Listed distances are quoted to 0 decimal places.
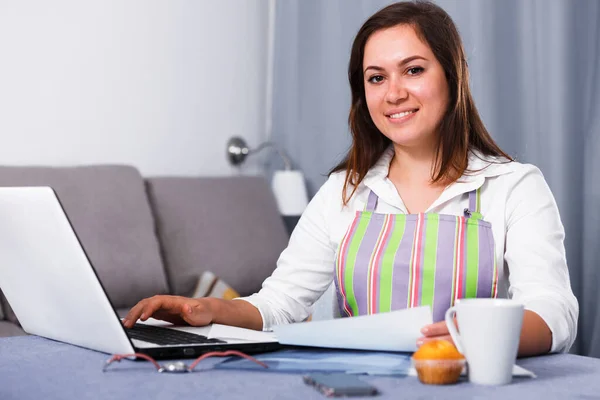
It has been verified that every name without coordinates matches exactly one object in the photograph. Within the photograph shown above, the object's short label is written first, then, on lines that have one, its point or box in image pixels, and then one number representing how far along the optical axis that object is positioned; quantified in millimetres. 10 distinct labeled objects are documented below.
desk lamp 4449
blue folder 1508
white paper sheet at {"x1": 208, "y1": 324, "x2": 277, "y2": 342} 1665
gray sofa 3532
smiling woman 1937
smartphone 1386
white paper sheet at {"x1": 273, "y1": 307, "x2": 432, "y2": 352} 1583
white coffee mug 1449
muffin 1449
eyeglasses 1501
